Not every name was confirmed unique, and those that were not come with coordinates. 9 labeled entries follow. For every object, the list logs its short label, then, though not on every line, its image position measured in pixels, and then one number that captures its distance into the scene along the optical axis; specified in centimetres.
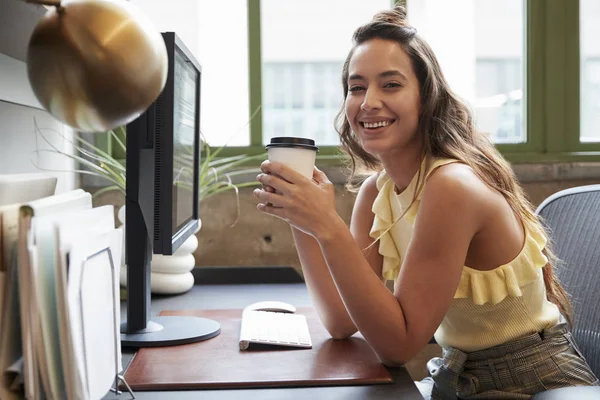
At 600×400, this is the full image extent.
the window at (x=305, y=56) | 254
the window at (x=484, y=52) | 252
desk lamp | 54
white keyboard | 123
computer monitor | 112
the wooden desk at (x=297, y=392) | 97
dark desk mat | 102
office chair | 146
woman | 119
